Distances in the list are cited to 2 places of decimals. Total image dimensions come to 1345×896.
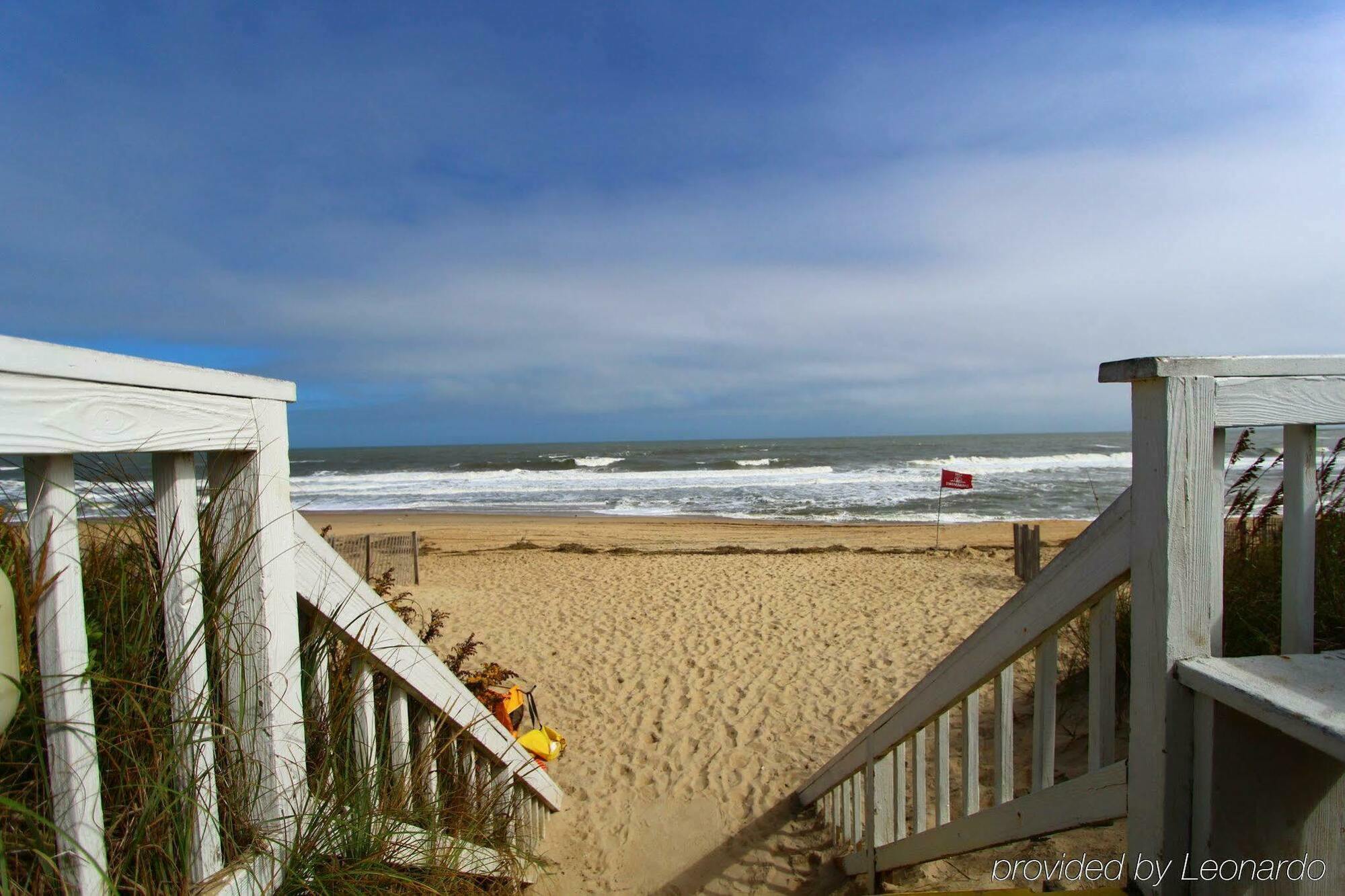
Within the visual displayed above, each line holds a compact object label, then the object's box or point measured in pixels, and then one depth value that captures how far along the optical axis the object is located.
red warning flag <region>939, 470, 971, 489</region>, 14.45
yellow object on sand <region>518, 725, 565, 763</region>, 4.37
